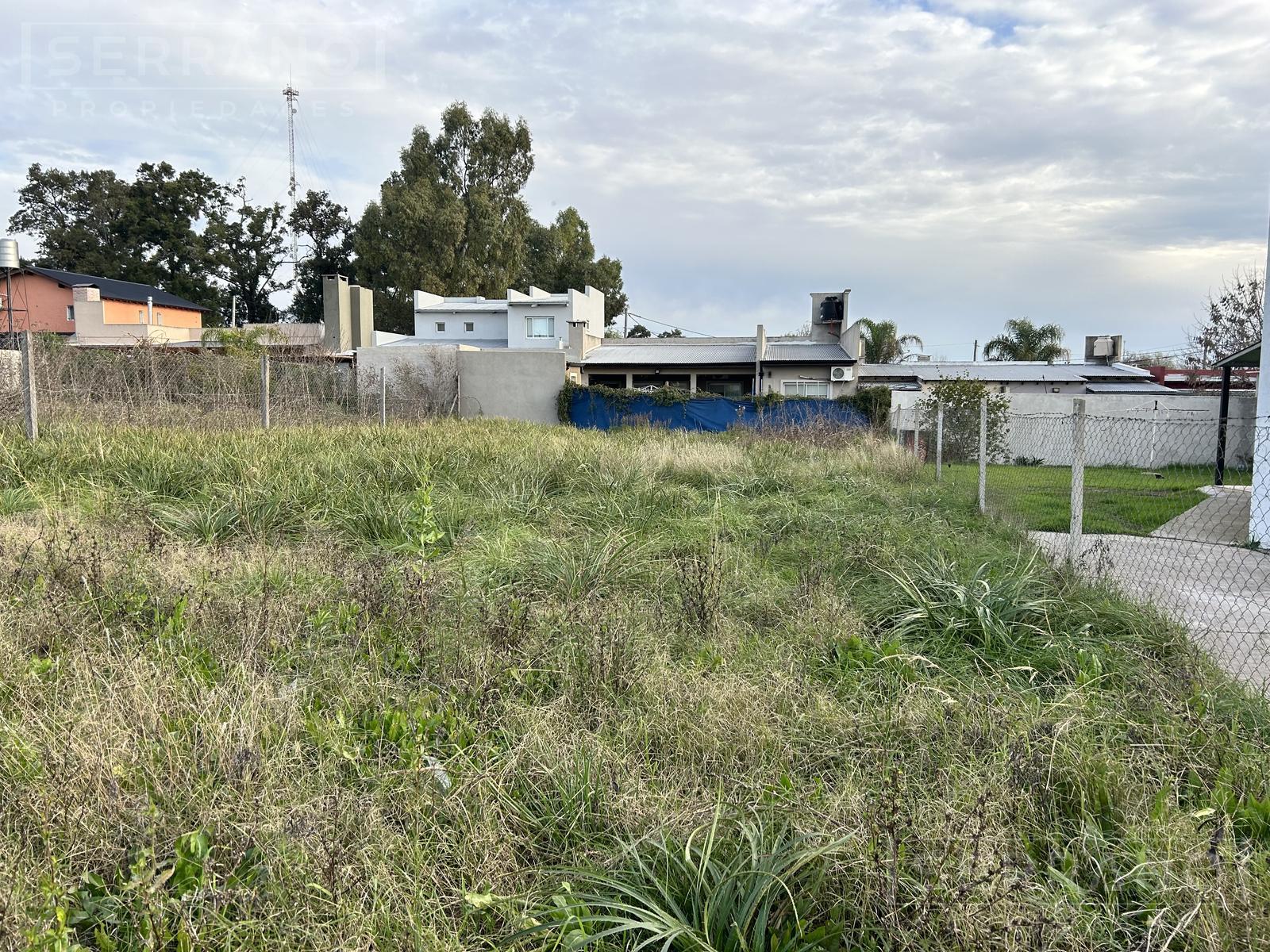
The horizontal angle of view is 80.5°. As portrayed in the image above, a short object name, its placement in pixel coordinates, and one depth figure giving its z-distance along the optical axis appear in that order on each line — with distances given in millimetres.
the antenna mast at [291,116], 40188
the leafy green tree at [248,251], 45469
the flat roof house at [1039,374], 31609
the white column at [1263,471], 7246
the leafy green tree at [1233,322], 27562
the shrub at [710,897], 1842
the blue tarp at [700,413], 21312
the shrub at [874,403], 21591
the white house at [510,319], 34000
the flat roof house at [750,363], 28625
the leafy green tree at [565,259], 44156
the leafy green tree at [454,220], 37688
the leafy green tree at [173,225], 44594
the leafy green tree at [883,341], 33500
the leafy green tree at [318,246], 45469
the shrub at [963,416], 15612
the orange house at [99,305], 36781
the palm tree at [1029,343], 38969
